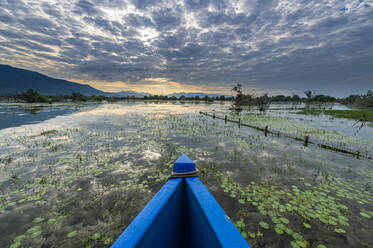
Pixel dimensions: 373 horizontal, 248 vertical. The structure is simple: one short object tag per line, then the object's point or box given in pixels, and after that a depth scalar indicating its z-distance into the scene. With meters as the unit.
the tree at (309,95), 71.69
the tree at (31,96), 53.51
